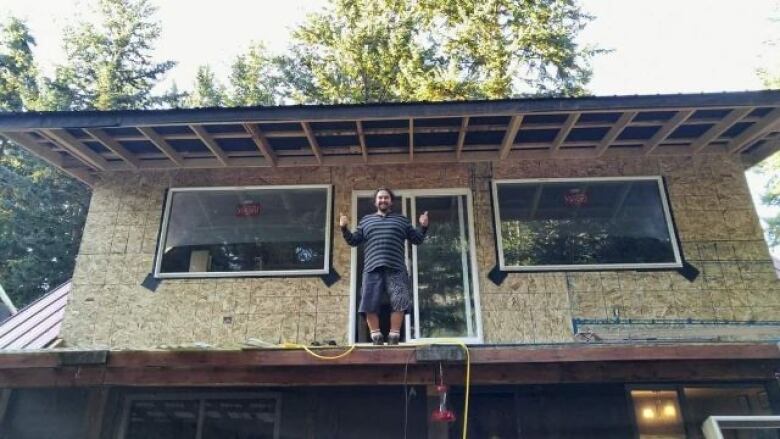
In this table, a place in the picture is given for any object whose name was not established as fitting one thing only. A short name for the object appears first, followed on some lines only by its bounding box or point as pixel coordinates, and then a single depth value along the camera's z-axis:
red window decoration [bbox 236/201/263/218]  6.04
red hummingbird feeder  3.48
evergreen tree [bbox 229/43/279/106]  19.88
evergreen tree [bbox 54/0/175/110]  19.81
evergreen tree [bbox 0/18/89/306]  16.78
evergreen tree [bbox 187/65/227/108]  21.23
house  4.94
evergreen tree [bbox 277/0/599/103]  15.28
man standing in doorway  4.20
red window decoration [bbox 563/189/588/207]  5.88
